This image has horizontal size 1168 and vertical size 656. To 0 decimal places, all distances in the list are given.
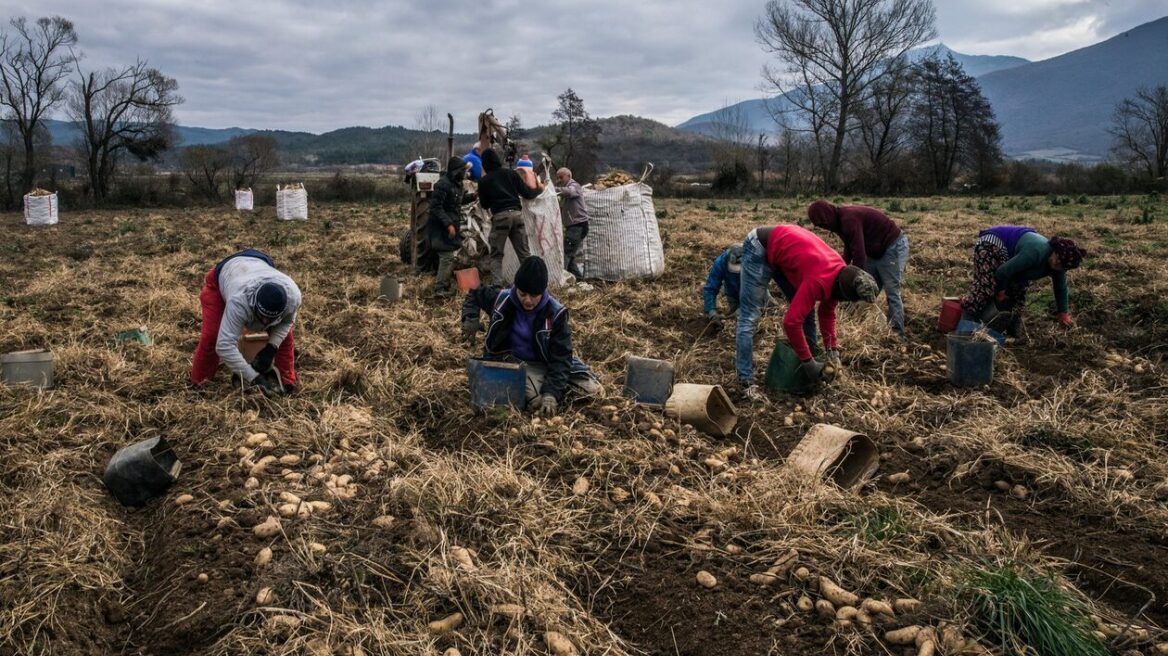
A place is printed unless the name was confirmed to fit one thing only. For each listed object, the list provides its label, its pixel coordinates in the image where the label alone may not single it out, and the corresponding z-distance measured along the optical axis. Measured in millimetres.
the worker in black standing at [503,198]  7227
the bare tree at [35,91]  27516
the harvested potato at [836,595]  2496
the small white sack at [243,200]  20844
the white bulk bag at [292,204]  16688
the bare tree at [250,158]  29273
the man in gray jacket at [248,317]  3996
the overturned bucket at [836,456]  3455
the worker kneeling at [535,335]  4031
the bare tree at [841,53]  31203
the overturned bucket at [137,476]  3293
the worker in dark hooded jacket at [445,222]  7543
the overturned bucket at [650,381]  4258
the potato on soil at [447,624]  2426
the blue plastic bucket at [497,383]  3973
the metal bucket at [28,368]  4457
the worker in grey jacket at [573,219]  8133
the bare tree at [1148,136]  28922
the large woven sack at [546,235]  7469
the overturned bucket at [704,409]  3980
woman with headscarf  5062
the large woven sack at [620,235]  8234
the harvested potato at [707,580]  2660
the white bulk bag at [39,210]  15914
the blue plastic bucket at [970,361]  4645
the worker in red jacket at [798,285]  4160
